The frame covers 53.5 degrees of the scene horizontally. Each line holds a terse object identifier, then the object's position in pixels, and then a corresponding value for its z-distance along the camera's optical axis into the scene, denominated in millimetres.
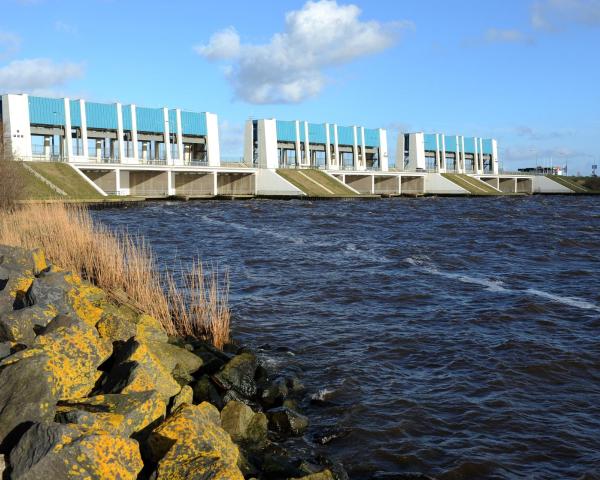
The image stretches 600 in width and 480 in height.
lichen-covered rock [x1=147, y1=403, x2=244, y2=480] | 4871
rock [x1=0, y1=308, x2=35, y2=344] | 7410
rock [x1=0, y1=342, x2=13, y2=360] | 6609
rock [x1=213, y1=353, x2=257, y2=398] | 8555
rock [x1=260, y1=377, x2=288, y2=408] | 8555
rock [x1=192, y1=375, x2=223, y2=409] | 7789
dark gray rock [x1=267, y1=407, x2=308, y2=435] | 7727
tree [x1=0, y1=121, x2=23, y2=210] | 29297
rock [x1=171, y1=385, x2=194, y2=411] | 6617
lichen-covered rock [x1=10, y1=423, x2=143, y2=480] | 4395
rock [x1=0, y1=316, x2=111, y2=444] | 5294
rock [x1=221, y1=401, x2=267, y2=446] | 6996
